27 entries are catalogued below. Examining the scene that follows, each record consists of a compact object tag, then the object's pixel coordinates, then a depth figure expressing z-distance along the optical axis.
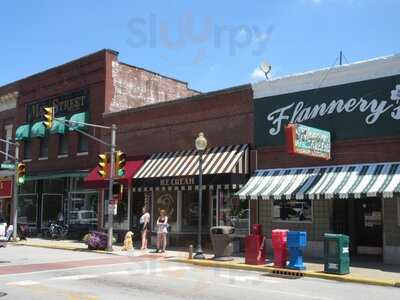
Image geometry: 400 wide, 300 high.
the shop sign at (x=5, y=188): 38.12
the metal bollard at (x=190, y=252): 19.83
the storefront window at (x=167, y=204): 26.31
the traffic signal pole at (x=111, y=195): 23.69
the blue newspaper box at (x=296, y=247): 16.36
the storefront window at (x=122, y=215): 28.48
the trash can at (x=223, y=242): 19.39
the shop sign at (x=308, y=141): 17.97
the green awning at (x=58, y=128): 32.97
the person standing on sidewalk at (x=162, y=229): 22.67
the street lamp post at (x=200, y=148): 20.39
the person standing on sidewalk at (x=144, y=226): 23.74
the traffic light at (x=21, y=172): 31.20
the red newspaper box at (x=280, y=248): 16.95
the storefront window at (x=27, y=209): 35.66
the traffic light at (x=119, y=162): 24.11
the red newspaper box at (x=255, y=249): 18.05
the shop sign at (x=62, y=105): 32.41
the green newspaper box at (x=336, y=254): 15.43
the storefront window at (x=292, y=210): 20.92
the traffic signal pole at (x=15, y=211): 30.29
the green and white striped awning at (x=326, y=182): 17.28
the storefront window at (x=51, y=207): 33.88
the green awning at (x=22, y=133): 36.26
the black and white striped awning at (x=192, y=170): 22.06
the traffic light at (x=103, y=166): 23.45
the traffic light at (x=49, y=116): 22.17
